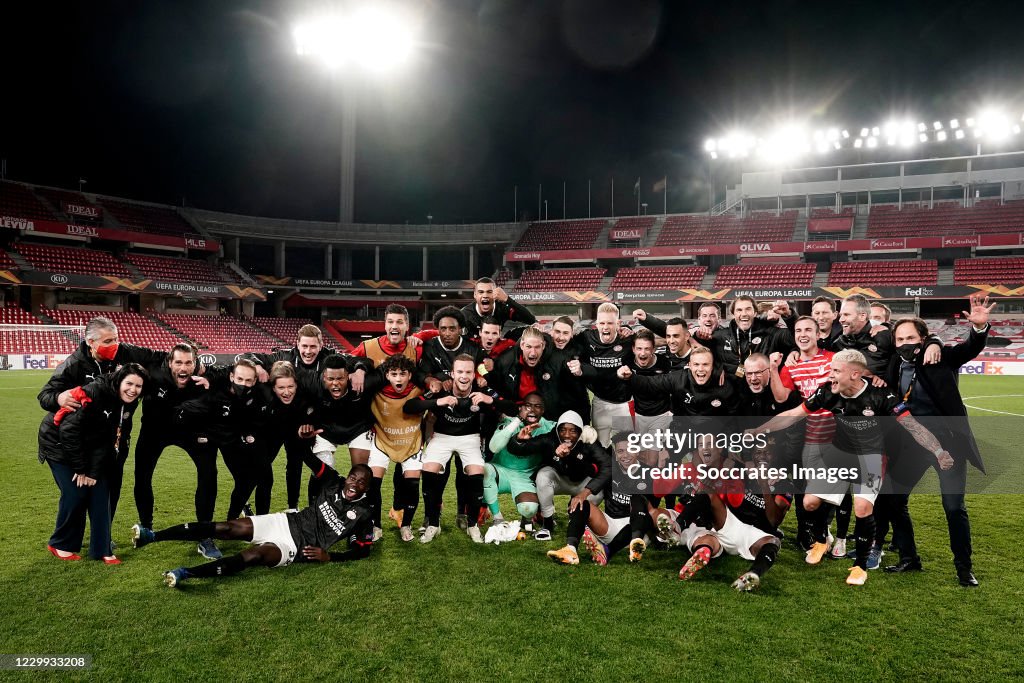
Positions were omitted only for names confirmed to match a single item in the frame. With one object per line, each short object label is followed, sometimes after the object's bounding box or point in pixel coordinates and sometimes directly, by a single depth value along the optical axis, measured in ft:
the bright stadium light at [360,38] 112.06
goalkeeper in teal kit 20.24
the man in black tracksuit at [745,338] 21.80
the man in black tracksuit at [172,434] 18.38
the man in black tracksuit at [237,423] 18.62
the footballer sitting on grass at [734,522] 16.39
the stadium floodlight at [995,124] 139.33
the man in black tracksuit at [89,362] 16.87
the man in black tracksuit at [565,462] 19.36
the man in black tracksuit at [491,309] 22.76
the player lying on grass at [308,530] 16.47
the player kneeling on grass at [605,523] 17.46
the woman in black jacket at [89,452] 16.21
